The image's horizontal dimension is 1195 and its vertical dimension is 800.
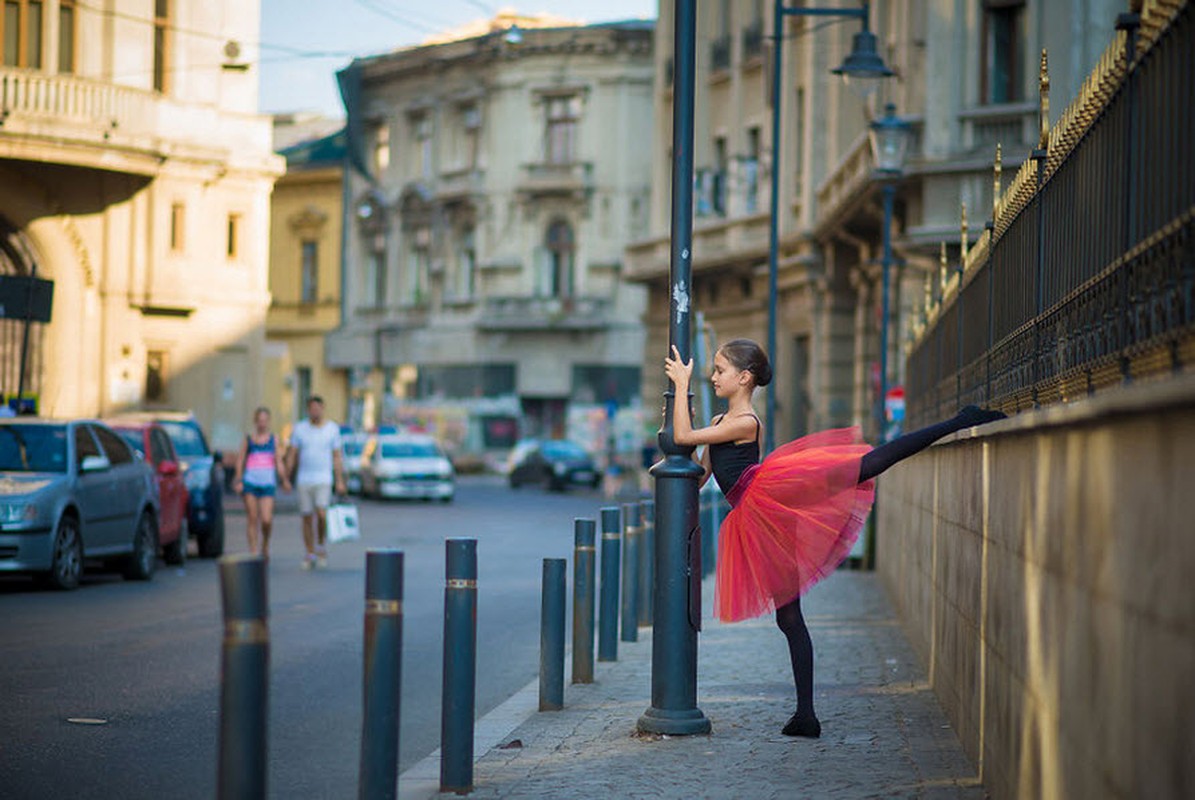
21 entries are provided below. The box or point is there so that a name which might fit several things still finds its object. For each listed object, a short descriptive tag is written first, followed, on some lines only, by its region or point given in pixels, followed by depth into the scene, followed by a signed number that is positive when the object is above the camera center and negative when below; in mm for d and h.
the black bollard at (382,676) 6262 -804
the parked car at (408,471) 45938 -1025
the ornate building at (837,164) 29453 +5002
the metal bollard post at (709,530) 22594 -1122
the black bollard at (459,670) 7359 -922
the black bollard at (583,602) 10945 -962
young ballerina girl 8906 -339
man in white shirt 21250 -443
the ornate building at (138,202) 37906 +4585
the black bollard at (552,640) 9727 -1041
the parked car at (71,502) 17375 -747
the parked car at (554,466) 56344 -1057
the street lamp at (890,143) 25562 +3825
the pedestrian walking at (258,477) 21219 -563
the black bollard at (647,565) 14062 -977
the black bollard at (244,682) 4906 -652
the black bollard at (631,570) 13477 -955
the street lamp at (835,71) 23531 +4473
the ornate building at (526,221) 67125 +7333
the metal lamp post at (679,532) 8852 -455
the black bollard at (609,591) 11930 -970
